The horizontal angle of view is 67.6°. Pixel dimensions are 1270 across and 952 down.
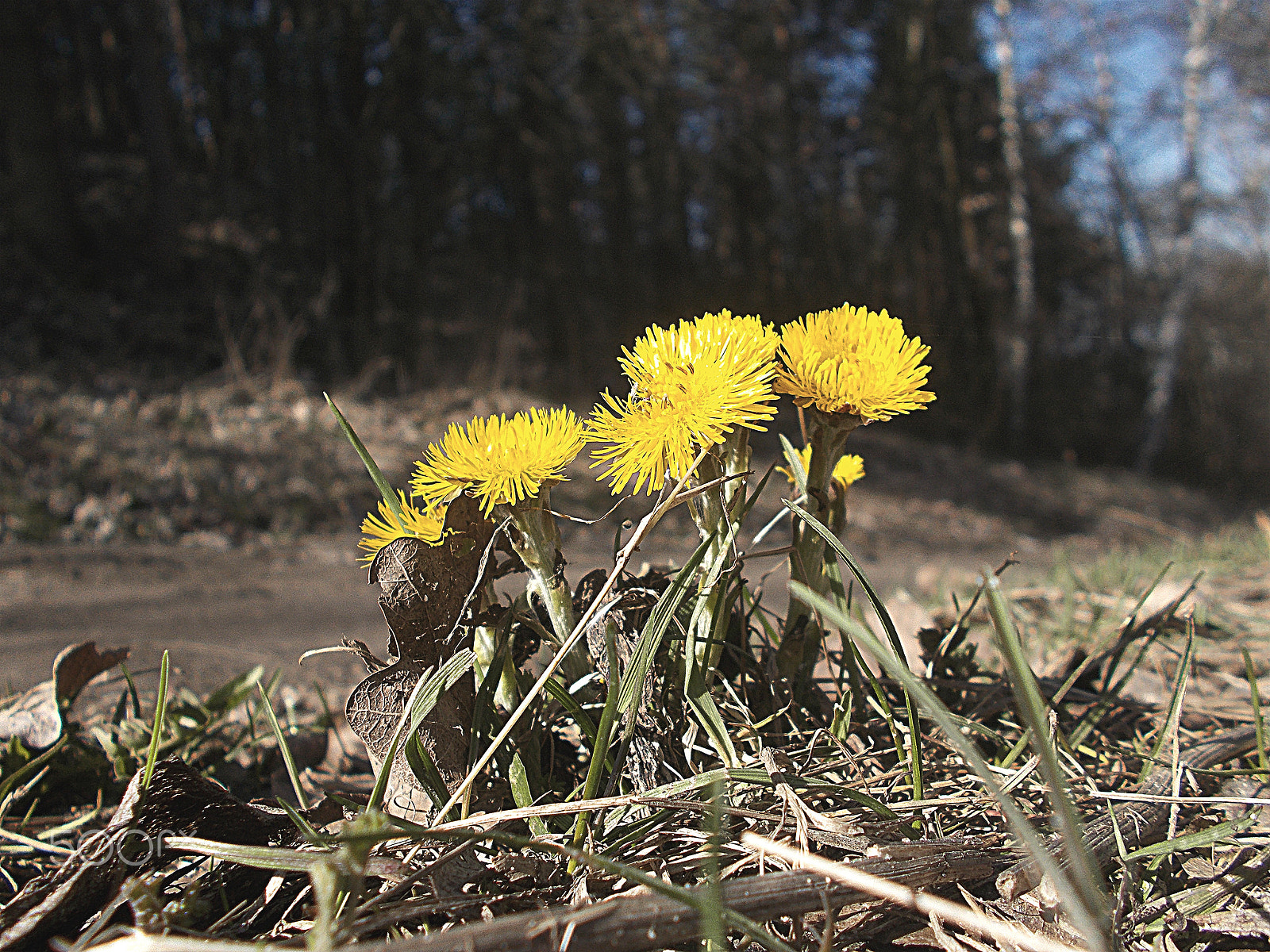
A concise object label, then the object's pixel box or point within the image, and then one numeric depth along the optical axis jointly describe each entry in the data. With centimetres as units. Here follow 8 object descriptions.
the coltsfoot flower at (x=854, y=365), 15
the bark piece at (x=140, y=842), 14
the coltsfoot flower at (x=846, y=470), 19
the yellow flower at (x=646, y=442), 15
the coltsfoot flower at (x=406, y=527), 16
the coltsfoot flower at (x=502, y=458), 15
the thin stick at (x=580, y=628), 15
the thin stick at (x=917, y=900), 12
